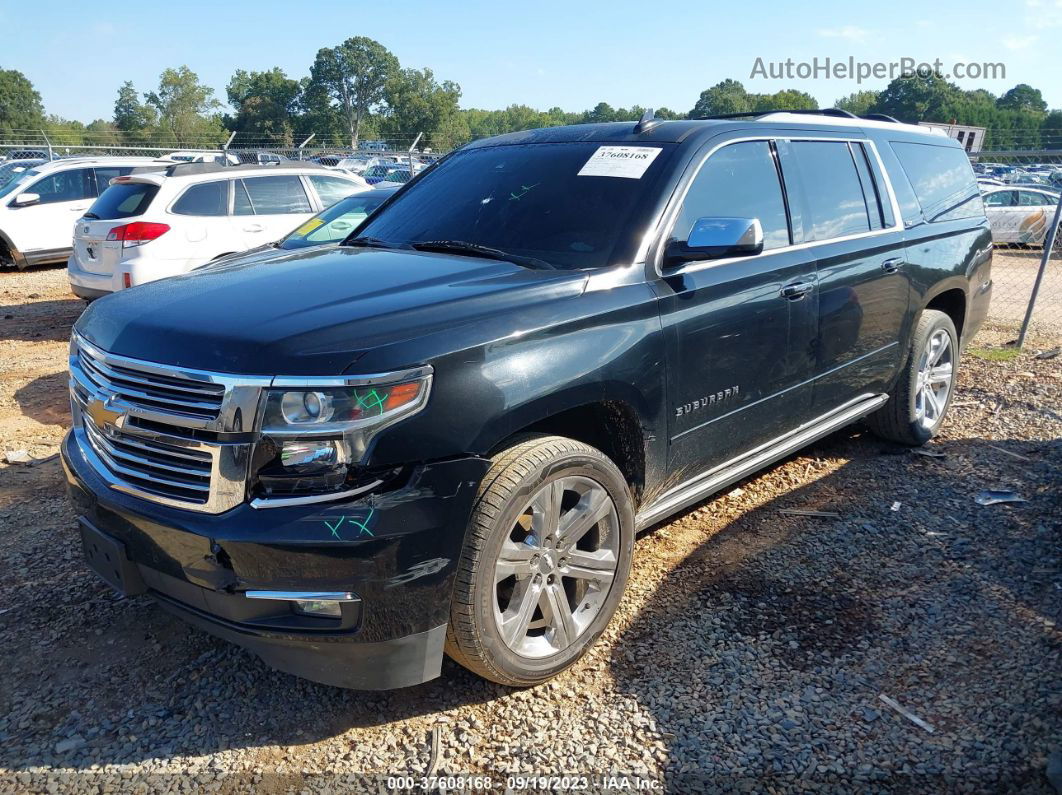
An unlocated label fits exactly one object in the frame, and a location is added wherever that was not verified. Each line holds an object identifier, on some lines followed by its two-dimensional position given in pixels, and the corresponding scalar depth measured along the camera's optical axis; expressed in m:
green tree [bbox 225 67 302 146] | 105.44
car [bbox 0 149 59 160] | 24.59
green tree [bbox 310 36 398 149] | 116.25
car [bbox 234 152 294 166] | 20.07
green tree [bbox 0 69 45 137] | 89.46
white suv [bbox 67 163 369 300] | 8.44
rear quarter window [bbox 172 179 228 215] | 8.90
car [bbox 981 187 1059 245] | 15.28
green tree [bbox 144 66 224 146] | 96.56
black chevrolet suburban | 2.36
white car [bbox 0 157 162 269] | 12.92
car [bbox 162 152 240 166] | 19.36
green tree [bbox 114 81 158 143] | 95.05
